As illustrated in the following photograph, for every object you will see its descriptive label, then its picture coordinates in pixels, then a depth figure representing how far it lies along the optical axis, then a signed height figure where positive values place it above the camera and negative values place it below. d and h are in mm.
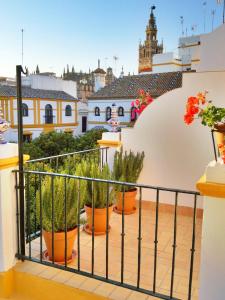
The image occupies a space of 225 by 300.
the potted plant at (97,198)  3799 -1085
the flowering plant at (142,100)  5910 +262
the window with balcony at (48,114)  30359 -194
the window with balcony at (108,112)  30212 +101
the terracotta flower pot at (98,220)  3832 -1350
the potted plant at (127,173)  4789 -955
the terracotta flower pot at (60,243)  2997 -1305
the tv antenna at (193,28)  26681 +7611
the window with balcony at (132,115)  26811 -184
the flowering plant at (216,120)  2100 -39
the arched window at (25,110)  27956 +156
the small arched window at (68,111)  32625 +151
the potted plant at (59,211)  2945 -966
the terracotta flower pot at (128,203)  4758 -1408
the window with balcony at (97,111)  31200 +188
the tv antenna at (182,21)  25148 +7967
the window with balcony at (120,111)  28717 +209
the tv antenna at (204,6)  15755 +5734
